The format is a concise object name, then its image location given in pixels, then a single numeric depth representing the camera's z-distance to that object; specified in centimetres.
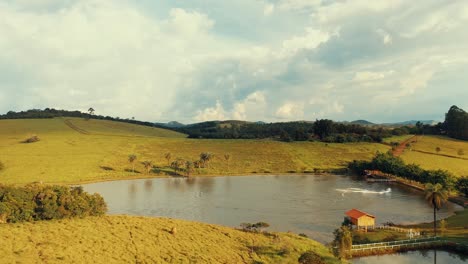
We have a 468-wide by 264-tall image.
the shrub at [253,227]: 6005
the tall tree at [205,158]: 15238
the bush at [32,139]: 16575
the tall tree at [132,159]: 14406
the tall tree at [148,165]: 14321
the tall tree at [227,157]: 16101
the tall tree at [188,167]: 14350
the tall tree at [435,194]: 6169
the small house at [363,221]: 6875
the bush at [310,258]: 4634
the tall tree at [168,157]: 15541
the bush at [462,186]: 9459
